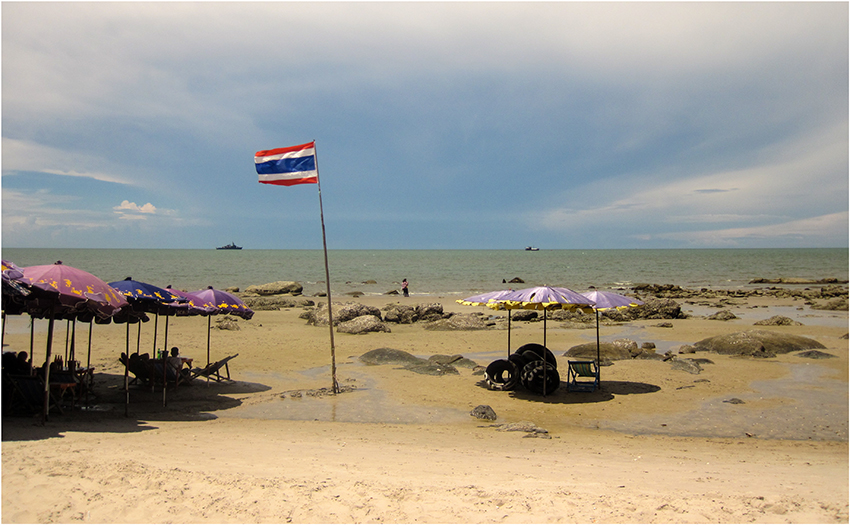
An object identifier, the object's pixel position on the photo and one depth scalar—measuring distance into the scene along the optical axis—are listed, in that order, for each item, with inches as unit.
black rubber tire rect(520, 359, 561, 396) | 455.5
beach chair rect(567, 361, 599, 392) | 452.1
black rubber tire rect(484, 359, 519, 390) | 461.4
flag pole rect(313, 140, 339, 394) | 443.7
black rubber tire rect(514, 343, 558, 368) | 486.9
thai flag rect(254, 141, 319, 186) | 438.9
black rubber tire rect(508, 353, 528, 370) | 464.8
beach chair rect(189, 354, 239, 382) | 438.0
